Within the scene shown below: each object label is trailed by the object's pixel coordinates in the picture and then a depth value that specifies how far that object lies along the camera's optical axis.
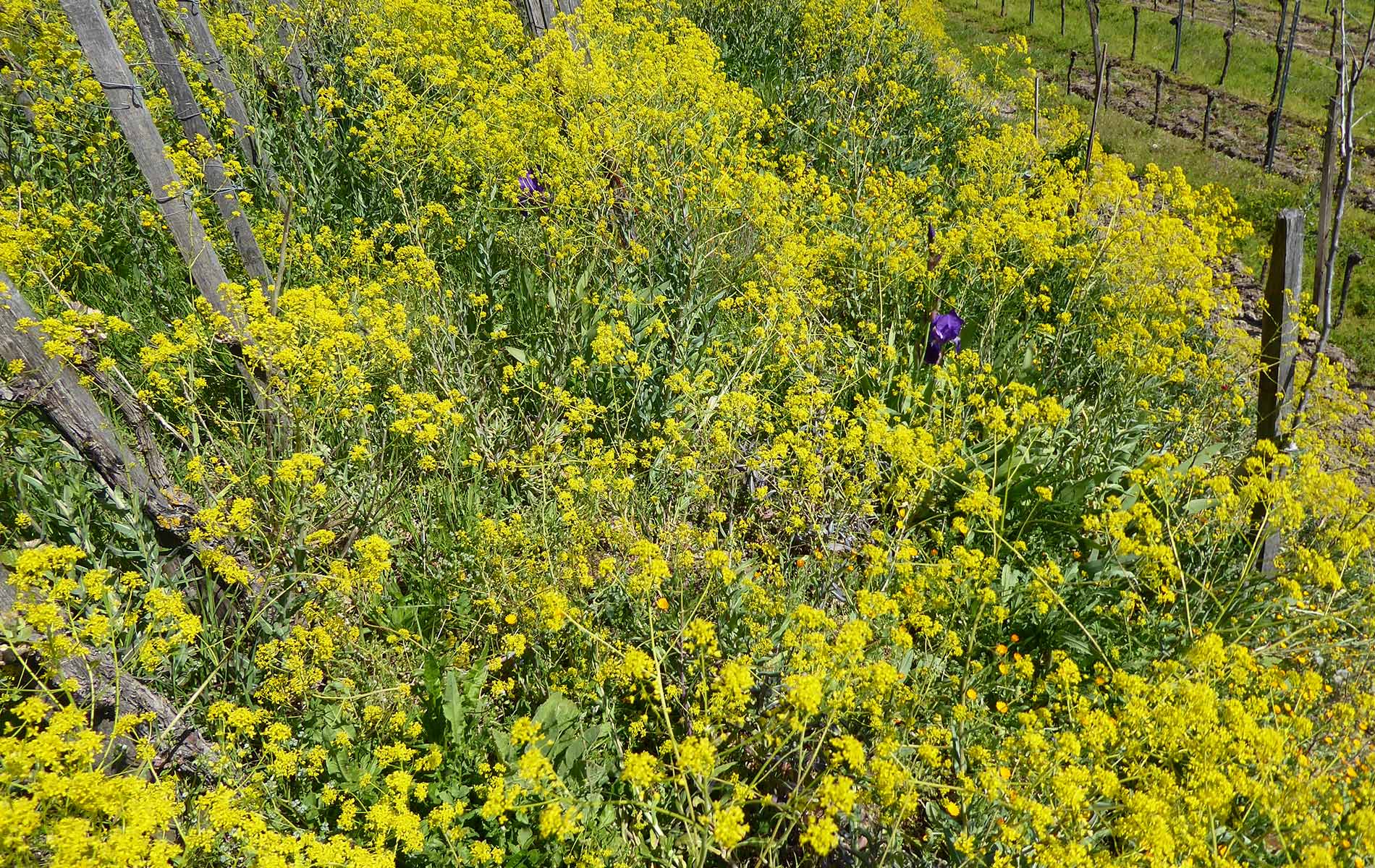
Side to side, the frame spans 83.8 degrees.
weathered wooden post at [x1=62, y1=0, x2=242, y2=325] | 2.78
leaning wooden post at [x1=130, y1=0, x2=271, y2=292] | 3.34
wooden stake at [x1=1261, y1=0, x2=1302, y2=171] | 9.48
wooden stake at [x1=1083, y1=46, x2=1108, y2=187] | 5.22
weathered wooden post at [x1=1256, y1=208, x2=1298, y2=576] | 3.25
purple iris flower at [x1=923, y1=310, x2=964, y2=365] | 3.96
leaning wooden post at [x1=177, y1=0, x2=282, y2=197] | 4.36
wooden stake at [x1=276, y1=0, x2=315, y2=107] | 5.32
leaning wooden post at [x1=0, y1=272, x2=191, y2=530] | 2.05
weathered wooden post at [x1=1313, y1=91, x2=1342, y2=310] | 2.98
